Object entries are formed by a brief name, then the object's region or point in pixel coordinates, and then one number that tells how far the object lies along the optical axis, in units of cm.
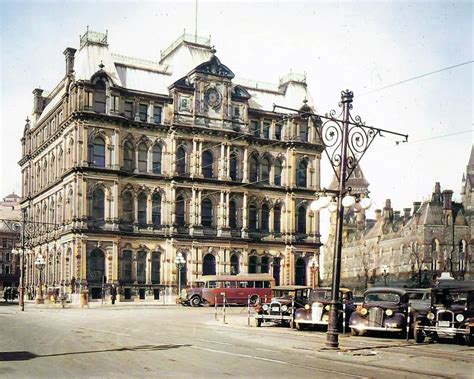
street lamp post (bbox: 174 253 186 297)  5644
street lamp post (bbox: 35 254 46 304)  5417
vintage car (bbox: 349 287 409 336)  2278
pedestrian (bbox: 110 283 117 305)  5450
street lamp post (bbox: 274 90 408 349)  1883
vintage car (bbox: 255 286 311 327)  2799
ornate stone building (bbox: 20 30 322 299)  5881
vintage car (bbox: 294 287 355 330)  2577
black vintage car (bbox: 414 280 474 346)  2112
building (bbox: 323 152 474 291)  8894
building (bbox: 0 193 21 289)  11589
